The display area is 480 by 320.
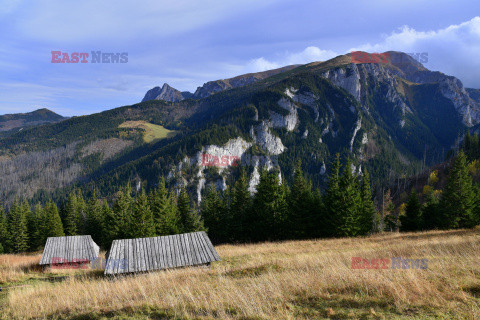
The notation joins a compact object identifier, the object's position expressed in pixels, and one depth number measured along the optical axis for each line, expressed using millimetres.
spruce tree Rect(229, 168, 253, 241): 39288
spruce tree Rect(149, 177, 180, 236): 38847
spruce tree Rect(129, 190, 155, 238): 34938
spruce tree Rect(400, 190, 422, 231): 40438
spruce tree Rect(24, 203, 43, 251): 52750
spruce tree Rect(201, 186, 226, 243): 41344
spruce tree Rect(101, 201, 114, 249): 41759
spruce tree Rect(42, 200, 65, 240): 50188
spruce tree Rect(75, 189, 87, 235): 54812
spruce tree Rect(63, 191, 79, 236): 53841
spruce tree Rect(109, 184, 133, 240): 40438
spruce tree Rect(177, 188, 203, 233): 42656
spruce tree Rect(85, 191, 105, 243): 50950
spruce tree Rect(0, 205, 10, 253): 51344
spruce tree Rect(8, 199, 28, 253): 51406
